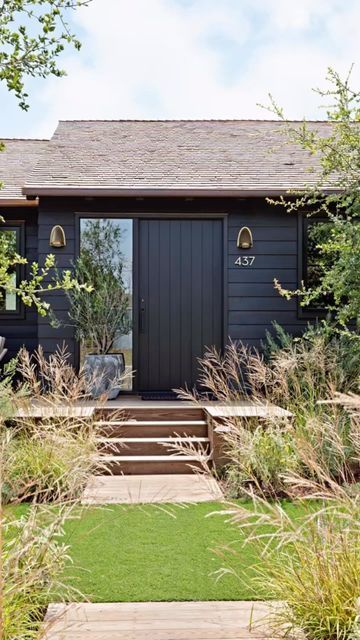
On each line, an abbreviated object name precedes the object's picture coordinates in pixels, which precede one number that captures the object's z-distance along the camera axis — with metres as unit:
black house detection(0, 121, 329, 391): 7.23
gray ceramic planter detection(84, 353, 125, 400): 6.71
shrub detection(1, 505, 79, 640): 2.02
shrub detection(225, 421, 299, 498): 4.29
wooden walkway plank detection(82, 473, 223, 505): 4.34
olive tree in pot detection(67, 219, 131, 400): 6.82
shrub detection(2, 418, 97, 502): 4.16
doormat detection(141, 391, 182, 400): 6.93
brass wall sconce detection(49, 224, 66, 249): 7.09
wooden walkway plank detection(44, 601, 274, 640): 2.29
